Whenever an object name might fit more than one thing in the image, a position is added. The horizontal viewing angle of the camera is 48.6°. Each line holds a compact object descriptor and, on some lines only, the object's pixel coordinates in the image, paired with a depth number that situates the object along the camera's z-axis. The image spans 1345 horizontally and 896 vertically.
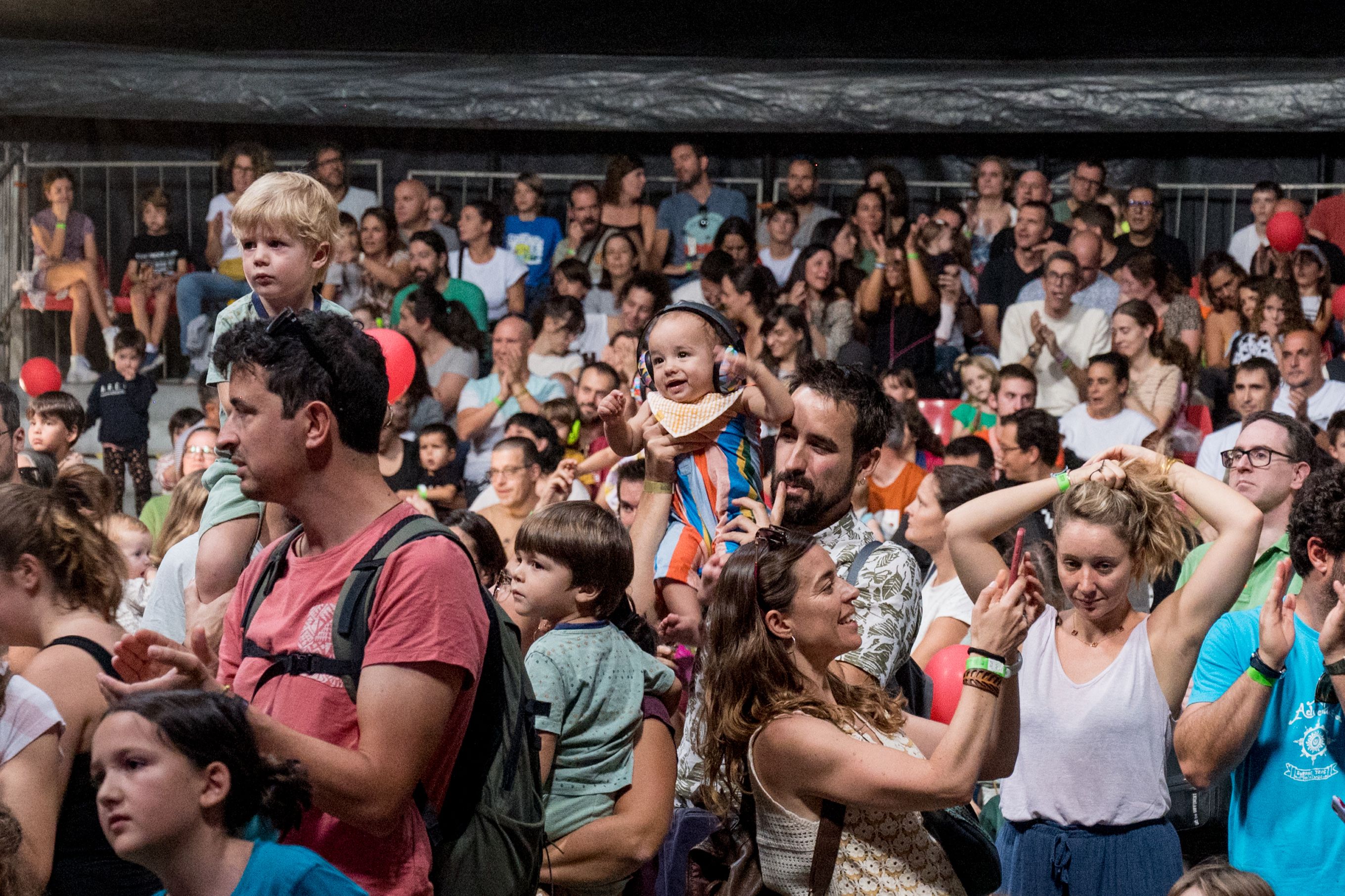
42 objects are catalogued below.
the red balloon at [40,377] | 9.66
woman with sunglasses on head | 2.67
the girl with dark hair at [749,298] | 9.04
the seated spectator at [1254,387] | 7.45
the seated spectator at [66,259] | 11.10
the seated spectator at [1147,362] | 8.27
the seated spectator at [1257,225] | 10.07
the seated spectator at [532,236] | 10.73
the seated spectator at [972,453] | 6.96
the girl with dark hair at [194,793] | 2.13
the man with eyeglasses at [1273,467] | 4.84
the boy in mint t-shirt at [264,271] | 3.45
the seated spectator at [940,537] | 5.18
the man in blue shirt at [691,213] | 10.64
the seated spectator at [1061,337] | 8.82
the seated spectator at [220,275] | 10.53
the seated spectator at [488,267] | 10.47
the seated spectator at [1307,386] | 7.81
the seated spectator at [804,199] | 10.53
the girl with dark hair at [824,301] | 9.29
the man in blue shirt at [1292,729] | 3.26
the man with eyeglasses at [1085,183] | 10.45
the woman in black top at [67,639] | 2.79
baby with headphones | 4.05
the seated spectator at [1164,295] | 9.09
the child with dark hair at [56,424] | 7.07
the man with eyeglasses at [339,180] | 11.02
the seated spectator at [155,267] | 10.91
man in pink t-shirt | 2.16
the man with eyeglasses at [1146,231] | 10.07
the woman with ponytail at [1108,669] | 3.65
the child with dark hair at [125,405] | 9.48
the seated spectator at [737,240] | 10.11
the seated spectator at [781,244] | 10.13
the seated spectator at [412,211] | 10.92
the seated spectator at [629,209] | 10.72
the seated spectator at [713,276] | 9.47
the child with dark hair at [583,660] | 3.39
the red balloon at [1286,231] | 9.15
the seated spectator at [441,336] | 9.31
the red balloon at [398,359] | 4.24
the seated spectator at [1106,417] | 7.89
